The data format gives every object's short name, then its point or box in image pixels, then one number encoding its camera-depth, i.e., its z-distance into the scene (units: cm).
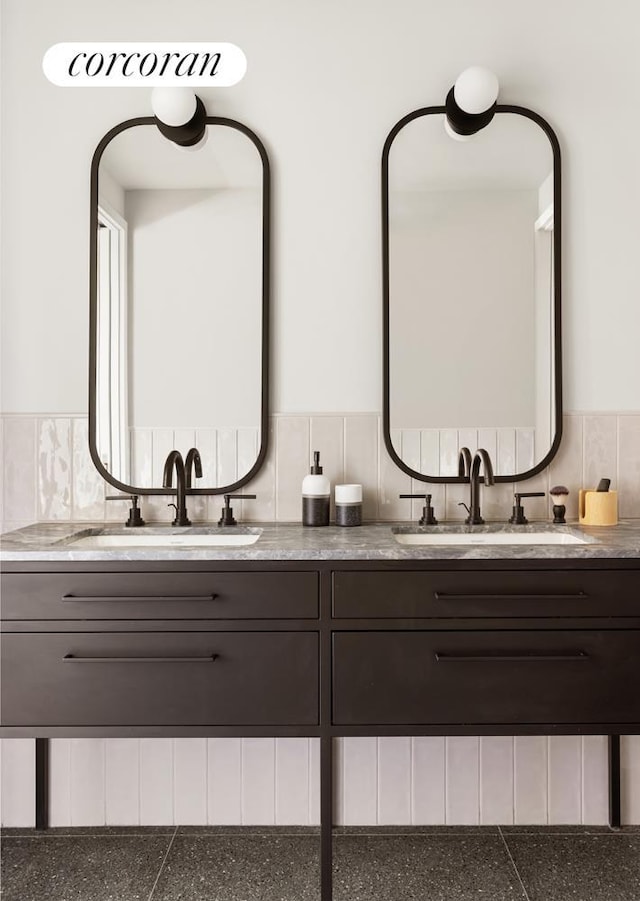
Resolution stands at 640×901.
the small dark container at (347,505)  192
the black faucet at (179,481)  189
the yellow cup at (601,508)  191
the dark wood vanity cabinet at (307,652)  153
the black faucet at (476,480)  181
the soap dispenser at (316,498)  193
